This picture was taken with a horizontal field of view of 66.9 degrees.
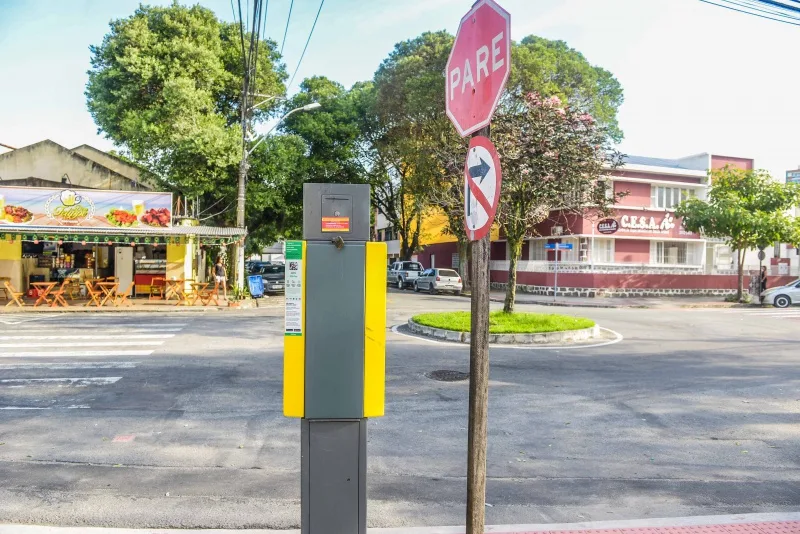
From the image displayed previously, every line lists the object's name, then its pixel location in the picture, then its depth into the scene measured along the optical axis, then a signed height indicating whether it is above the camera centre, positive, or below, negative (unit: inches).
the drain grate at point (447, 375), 372.5 -72.5
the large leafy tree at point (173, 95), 1013.8 +284.8
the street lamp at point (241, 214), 933.2 +65.2
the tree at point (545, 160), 581.9 +99.2
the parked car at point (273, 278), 1149.7 -40.7
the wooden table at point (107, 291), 814.5 -49.6
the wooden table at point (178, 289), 874.3 -50.7
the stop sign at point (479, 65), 124.7 +43.4
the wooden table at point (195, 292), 851.4 -53.0
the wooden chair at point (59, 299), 794.2 -61.5
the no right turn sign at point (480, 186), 122.4 +15.6
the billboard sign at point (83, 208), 883.4 +67.4
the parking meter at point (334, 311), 129.4 -11.4
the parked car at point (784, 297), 1050.7 -52.6
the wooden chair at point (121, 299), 821.2 -63.1
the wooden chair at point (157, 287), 956.0 -51.4
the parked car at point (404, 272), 1508.4 -33.7
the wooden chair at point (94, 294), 815.7 -55.3
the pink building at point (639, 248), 1267.2 +35.0
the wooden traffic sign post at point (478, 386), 132.6 -27.6
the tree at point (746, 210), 1055.6 +98.6
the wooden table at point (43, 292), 792.3 -52.0
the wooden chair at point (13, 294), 783.1 -54.8
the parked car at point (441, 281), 1337.4 -46.8
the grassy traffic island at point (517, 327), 547.5 -62.8
